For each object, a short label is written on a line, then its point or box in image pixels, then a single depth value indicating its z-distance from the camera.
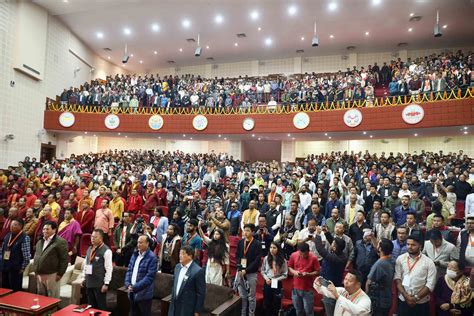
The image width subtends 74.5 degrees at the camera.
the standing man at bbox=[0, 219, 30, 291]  4.41
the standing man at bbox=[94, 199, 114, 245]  6.07
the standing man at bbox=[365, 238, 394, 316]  3.50
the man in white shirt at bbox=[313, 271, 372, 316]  2.83
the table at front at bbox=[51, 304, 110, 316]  3.34
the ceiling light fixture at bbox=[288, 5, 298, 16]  14.79
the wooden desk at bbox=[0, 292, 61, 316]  3.43
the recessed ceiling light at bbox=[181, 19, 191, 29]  16.52
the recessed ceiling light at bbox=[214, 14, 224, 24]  15.96
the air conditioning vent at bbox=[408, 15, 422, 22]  15.04
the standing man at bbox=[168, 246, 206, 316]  3.29
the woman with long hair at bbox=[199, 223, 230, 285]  4.27
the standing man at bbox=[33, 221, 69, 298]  4.08
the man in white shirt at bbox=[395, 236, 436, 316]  3.36
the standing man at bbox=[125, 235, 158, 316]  3.60
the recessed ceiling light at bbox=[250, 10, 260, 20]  15.41
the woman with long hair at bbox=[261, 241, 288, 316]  4.18
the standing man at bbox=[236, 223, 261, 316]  4.23
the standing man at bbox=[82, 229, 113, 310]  3.85
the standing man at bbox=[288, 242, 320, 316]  3.85
